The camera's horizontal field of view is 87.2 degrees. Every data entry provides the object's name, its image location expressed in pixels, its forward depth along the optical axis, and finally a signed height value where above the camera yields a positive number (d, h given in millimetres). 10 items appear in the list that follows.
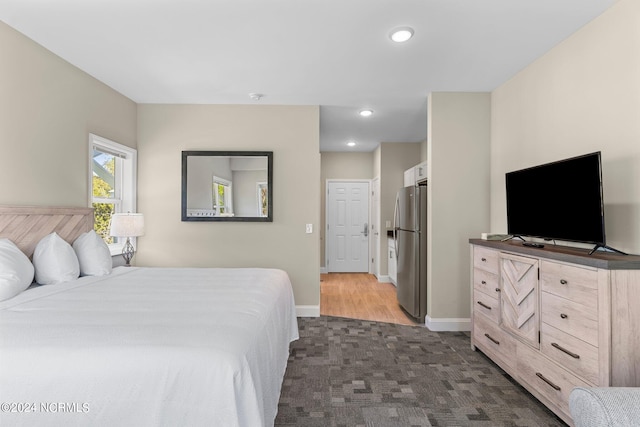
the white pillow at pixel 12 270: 2012 -342
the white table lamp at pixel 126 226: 3395 -101
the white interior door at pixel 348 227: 7137 -258
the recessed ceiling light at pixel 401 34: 2389 +1311
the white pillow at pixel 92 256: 2734 -328
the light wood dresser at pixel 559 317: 1695 -628
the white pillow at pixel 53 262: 2414 -333
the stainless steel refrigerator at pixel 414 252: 4004 -463
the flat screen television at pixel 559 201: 1974 +92
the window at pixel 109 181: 3483 +396
